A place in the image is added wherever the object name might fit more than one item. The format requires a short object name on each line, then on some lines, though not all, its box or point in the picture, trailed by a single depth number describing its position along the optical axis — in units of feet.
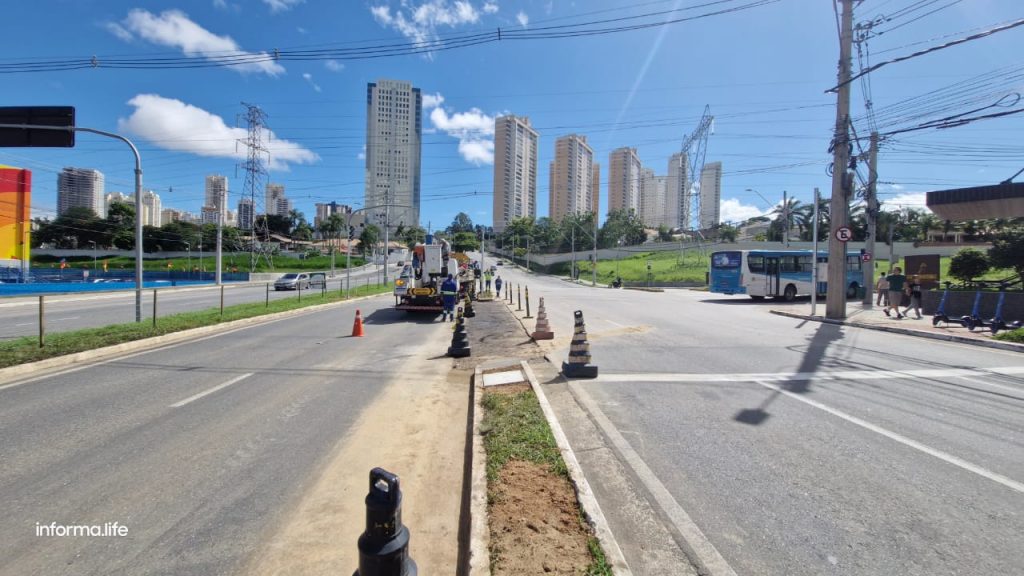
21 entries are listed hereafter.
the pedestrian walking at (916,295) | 54.95
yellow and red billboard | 143.64
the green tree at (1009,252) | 58.18
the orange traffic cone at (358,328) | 41.98
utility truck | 57.72
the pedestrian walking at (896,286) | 63.62
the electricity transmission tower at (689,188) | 233.55
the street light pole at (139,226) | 44.12
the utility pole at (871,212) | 70.33
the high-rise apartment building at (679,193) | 238.89
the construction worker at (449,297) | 56.75
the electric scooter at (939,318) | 47.48
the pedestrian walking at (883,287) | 65.55
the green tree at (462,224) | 520.34
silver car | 135.54
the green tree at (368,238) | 334.03
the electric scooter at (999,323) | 42.33
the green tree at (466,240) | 365.73
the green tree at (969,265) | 63.57
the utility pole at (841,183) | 57.62
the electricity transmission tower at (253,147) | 168.55
